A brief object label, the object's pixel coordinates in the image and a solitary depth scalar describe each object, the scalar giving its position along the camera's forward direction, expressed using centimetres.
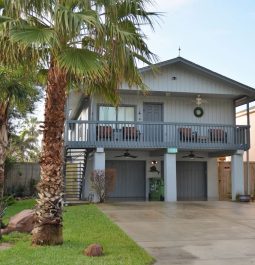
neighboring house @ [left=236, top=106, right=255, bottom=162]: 1837
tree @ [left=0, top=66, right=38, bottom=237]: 713
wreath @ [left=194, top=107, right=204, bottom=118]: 1503
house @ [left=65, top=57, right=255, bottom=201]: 1337
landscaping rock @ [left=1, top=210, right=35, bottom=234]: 713
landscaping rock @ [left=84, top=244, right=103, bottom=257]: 516
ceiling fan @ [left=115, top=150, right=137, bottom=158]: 1441
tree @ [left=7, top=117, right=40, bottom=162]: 2510
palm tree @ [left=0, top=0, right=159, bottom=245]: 533
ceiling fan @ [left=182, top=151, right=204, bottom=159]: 1502
